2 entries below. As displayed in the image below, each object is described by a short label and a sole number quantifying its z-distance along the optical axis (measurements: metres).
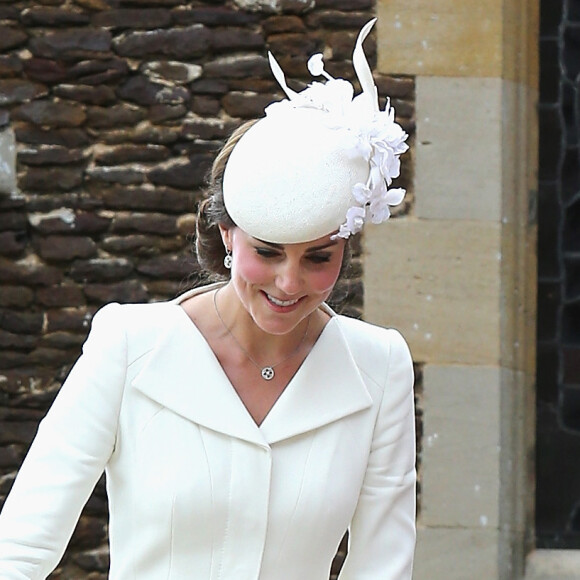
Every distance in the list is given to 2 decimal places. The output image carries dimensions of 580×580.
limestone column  9.41
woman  4.60
